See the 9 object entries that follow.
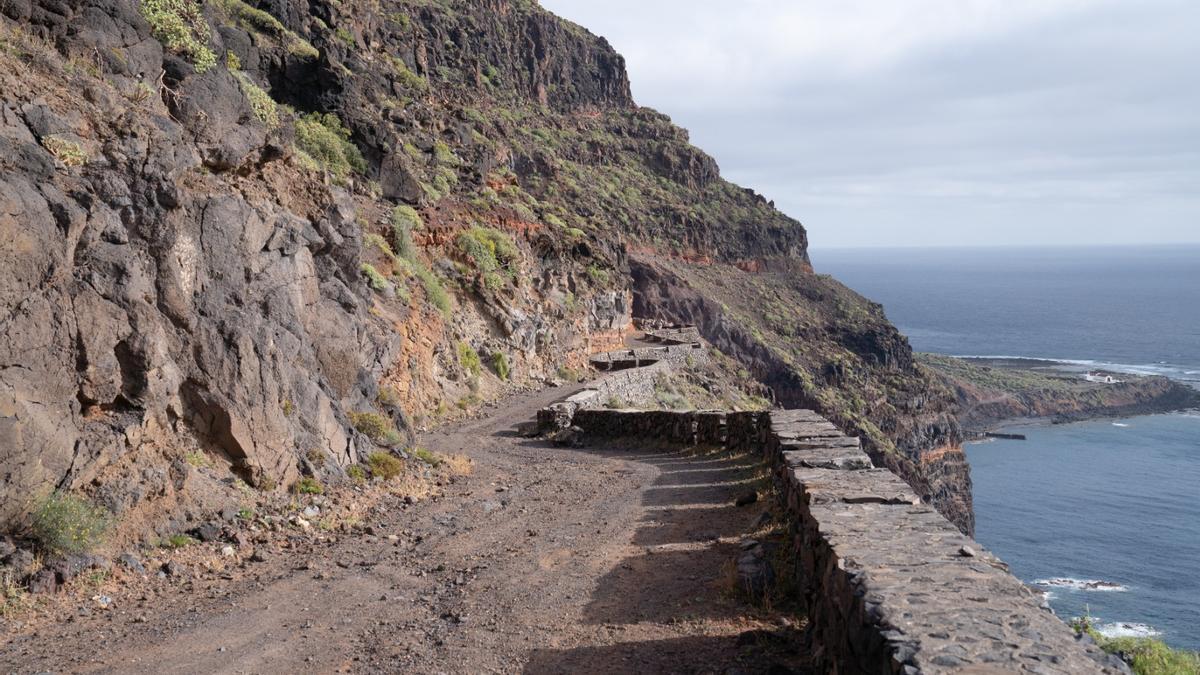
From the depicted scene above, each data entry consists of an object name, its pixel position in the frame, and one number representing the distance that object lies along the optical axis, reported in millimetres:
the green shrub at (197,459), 9822
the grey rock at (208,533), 9188
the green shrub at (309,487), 10977
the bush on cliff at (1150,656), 6648
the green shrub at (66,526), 7738
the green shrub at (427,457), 14422
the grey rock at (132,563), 8250
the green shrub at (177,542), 8836
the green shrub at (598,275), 43219
